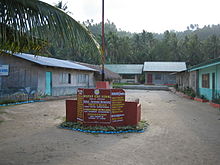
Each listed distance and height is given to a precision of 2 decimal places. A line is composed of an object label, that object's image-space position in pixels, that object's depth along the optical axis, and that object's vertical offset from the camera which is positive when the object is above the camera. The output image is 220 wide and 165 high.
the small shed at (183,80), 23.59 +0.62
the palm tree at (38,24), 3.26 +1.04
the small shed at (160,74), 39.91 +2.09
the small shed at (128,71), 44.28 +2.93
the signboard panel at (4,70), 15.79 +1.04
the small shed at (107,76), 25.61 +1.06
